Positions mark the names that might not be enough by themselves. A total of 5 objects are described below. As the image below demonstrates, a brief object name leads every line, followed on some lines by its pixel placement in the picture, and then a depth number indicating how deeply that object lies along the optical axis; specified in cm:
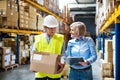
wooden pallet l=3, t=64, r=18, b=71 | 637
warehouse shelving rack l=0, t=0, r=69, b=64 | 610
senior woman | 248
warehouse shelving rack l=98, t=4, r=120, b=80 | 309
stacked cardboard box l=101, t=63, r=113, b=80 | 473
